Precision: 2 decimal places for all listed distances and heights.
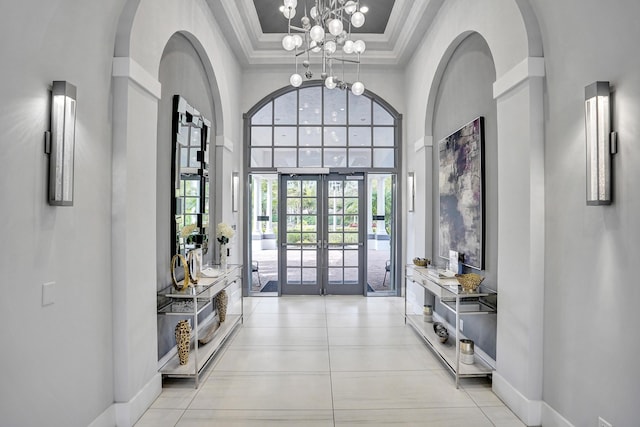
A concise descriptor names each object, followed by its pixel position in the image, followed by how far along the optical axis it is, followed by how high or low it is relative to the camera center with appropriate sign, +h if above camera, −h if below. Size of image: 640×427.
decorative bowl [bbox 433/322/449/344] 4.00 -1.25
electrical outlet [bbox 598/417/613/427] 2.06 -1.13
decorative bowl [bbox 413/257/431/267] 4.85 -0.58
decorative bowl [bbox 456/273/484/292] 3.44 -0.59
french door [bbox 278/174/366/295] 6.88 -0.31
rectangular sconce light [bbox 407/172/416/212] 5.96 +0.42
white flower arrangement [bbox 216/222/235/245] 4.76 -0.21
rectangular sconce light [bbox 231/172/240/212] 5.89 +0.41
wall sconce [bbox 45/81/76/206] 1.99 +0.38
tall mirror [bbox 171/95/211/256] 3.76 +0.41
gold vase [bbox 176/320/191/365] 3.42 -1.13
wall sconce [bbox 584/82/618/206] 2.03 +0.41
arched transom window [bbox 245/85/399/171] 6.87 +1.55
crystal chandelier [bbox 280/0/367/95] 3.12 +1.60
